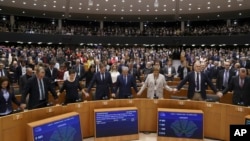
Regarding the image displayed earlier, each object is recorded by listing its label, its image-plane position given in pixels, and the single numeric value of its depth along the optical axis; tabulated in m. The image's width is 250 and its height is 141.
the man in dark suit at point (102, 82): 5.23
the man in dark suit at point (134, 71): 7.03
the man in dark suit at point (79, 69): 7.00
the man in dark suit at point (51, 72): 6.58
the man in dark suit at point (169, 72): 7.77
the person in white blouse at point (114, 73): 6.38
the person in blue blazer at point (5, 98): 3.90
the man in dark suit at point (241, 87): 4.79
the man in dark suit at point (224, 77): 6.01
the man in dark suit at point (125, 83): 5.26
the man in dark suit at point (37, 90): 4.29
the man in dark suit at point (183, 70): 7.35
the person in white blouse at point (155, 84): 5.08
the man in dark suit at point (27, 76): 5.59
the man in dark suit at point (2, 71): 6.04
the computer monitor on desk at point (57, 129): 3.49
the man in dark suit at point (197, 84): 4.94
